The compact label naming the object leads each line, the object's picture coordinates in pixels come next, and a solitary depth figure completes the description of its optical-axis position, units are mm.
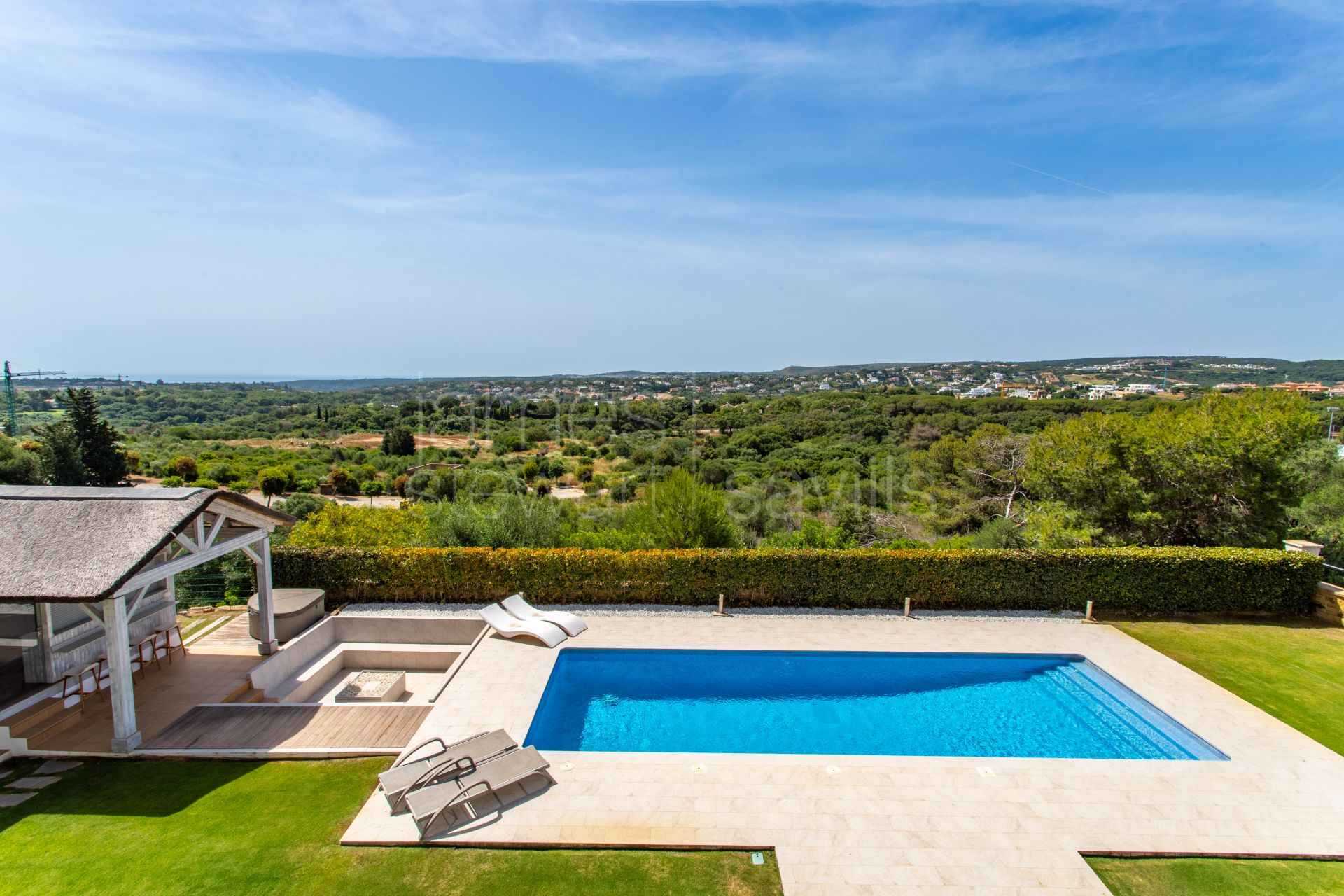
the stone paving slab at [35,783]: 6812
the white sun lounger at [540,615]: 11398
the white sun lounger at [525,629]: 10906
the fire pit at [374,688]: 9461
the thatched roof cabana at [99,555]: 6922
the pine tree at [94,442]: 27312
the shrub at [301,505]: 27167
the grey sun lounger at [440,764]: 6676
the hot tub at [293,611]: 10250
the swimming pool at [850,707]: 8617
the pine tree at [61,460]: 25828
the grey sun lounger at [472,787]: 6246
